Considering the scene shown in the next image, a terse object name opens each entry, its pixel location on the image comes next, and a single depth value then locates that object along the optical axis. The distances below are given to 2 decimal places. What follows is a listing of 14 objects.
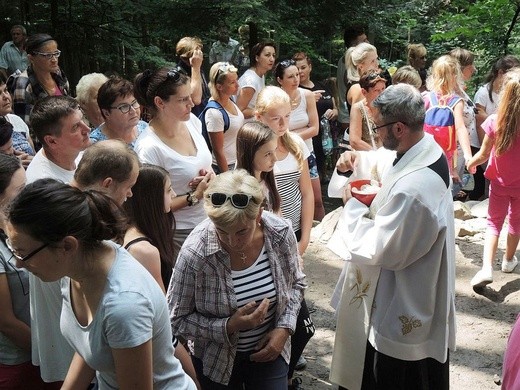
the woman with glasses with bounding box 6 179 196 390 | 1.99
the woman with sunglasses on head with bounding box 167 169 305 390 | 2.83
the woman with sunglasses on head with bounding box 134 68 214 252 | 4.04
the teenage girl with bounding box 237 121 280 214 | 3.90
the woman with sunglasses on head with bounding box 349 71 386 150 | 5.78
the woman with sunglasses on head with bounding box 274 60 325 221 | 6.44
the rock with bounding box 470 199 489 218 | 7.43
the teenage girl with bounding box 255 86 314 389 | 4.46
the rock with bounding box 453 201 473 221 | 7.33
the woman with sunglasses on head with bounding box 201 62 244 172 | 5.52
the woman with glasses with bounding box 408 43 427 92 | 8.56
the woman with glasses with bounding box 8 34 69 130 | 5.39
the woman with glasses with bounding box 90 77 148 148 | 4.24
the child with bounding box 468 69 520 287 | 5.16
